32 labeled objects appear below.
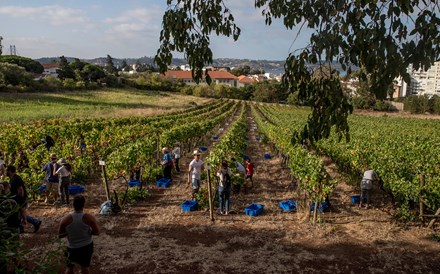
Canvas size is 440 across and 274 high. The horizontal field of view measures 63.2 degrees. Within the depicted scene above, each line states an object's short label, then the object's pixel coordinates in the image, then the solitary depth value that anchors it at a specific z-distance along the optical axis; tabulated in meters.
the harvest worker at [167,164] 14.09
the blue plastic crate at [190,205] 10.71
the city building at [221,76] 141.38
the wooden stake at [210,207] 9.83
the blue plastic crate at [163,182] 13.53
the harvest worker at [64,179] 10.63
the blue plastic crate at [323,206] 11.03
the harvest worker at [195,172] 11.66
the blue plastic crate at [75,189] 12.42
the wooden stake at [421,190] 9.51
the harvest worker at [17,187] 7.26
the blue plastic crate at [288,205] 10.93
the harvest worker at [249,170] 13.33
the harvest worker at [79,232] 5.50
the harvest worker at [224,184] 10.25
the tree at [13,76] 55.33
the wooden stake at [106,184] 10.20
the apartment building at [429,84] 118.19
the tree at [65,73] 82.80
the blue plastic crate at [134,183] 13.27
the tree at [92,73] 83.56
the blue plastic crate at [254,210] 10.52
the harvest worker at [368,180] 10.77
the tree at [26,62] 87.87
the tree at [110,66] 132.38
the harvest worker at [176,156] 16.11
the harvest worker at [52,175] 10.83
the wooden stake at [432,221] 9.08
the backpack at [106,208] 10.21
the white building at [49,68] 120.90
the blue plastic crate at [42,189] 11.20
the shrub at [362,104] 80.93
